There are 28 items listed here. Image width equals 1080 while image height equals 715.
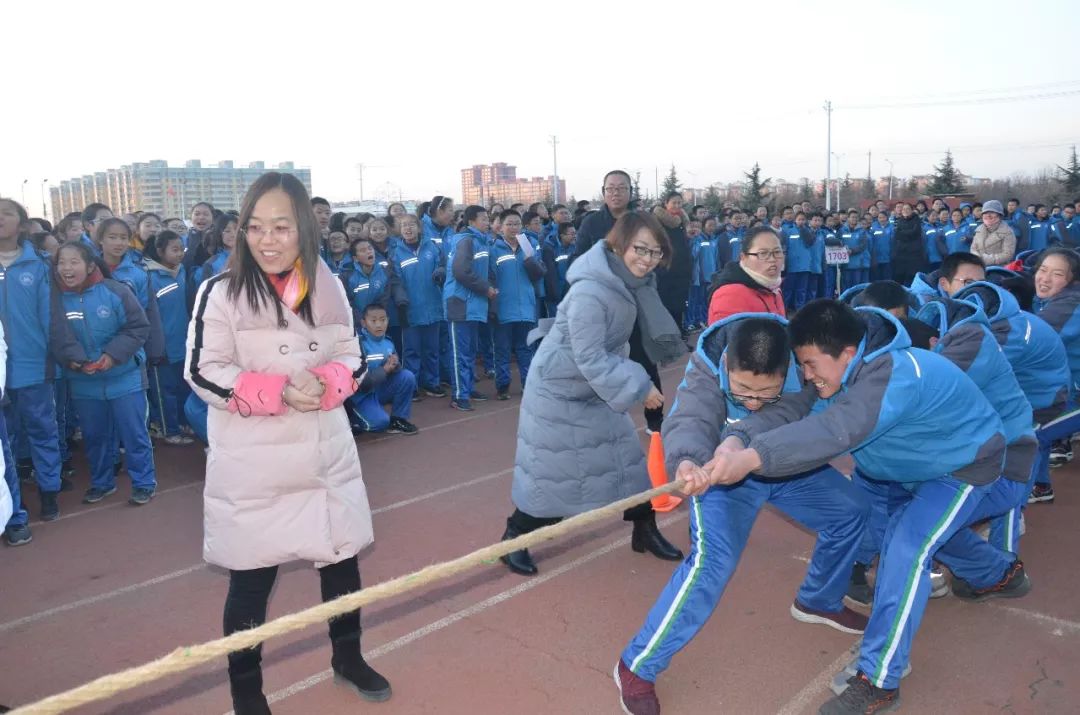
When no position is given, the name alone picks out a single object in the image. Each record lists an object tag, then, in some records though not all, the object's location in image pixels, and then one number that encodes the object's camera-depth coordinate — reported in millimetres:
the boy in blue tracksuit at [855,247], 18172
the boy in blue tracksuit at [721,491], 3070
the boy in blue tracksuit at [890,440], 2959
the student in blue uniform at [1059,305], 5320
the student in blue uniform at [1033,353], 4645
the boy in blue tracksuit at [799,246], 16641
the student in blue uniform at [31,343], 5398
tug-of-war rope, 1733
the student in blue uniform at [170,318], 7332
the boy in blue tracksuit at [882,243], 18812
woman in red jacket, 4371
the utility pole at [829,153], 49750
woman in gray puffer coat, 3938
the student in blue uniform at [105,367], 5707
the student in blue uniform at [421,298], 9062
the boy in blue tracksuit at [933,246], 17578
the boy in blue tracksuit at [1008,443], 3785
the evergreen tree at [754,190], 39031
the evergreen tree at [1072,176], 37531
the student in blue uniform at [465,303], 8609
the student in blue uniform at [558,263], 11180
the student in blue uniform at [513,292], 9195
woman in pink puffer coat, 2814
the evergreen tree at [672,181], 40500
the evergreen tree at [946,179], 40781
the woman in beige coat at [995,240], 12367
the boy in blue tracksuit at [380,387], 7484
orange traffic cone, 3656
